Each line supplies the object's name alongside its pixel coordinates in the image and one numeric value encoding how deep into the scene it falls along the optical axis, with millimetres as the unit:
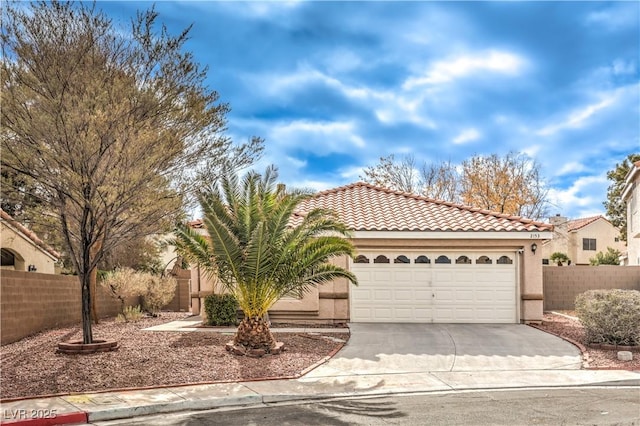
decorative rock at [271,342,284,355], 13430
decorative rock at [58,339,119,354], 12422
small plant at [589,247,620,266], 35806
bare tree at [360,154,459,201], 42062
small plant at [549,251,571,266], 39812
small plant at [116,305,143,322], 19833
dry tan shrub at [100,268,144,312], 20594
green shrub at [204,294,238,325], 17922
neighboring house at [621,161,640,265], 30672
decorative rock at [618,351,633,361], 13242
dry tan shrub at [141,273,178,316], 21938
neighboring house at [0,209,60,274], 22830
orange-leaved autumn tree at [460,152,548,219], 40719
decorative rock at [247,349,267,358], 13062
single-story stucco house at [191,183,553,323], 18734
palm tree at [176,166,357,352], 13375
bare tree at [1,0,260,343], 11773
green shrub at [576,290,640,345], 14234
